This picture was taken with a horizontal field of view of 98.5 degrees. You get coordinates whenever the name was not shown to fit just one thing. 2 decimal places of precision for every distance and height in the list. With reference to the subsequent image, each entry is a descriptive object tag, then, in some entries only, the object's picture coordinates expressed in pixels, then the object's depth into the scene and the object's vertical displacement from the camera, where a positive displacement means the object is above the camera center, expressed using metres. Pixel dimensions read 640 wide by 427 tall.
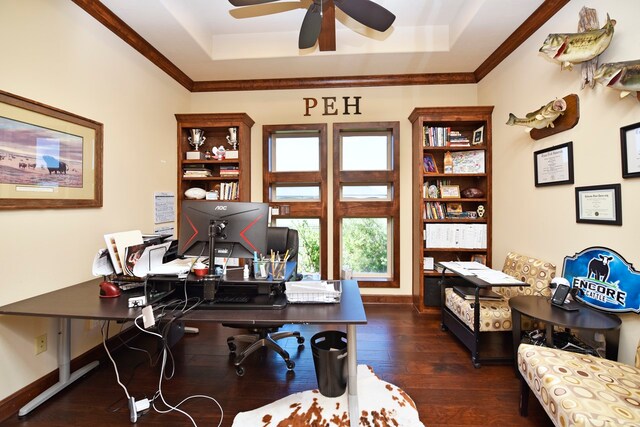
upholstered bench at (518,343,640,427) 1.09 -0.78
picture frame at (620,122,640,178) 1.58 +0.38
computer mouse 1.64 -0.43
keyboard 1.47 -0.47
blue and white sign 1.61 -0.42
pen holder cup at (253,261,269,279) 1.62 -0.31
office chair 2.07 -0.99
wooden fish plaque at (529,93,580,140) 1.98 +0.72
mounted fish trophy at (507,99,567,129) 2.05 +0.79
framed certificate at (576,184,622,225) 1.71 +0.07
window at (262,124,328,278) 3.47 +0.43
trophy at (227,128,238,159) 3.31 +0.93
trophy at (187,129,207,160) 3.36 +0.96
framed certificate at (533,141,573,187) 2.06 +0.40
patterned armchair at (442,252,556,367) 2.12 -0.74
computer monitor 1.62 -0.06
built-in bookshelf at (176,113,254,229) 3.30 +0.72
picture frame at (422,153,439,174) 3.21 +0.60
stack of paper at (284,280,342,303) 1.53 -0.43
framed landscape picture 1.61 +0.41
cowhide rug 1.56 -1.16
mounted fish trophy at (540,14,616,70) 1.69 +1.09
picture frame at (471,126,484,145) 3.14 +0.91
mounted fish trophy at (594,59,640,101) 1.50 +0.78
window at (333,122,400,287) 3.42 +0.18
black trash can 1.65 -0.94
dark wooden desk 1.35 -0.49
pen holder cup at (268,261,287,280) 1.62 -0.31
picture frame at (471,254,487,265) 3.10 -0.49
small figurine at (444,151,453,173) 3.17 +0.61
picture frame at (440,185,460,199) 3.18 +0.28
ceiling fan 1.96 +1.51
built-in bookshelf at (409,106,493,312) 3.09 +0.26
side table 1.57 -0.62
